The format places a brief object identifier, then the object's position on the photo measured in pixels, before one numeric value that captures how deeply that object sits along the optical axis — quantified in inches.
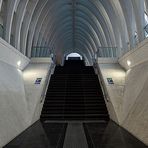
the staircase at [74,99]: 254.5
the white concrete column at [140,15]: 276.9
